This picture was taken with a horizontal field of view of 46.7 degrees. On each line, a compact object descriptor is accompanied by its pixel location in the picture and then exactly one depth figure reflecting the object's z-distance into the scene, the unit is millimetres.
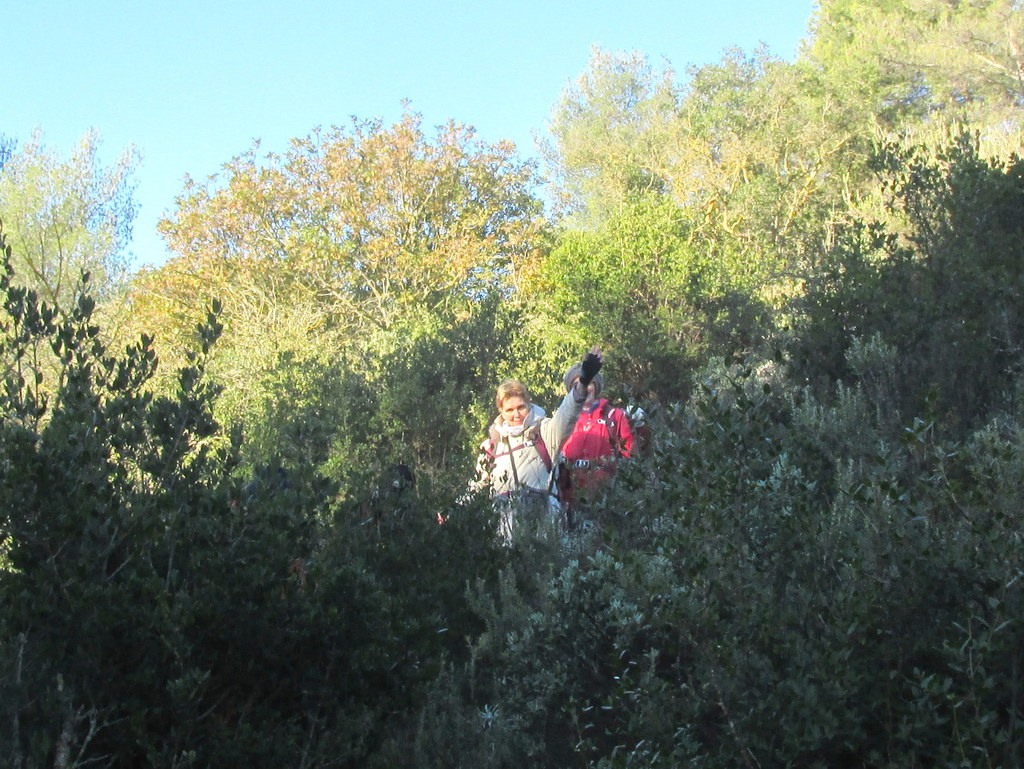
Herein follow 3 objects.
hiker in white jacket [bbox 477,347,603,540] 6535
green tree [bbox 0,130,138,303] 29266
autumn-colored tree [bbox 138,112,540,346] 25625
